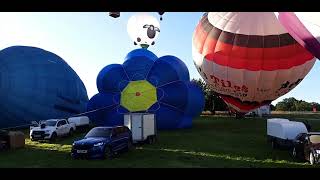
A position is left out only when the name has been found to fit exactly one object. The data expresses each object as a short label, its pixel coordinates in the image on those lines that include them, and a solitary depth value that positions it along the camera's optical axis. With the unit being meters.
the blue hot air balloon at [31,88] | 34.91
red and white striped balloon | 25.36
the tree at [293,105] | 96.81
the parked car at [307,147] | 16.95
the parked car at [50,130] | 26.75
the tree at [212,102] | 74.44
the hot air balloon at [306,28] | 15.01
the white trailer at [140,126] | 24.18
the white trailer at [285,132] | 20.72
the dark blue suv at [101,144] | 18.69
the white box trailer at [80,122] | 33.00
